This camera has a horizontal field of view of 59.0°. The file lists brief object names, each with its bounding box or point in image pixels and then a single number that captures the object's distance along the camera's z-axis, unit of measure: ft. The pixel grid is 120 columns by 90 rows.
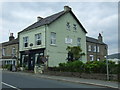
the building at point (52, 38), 52.46
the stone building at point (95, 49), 70.30
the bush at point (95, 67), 33.51
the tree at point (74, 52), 52.33
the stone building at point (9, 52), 66.87
